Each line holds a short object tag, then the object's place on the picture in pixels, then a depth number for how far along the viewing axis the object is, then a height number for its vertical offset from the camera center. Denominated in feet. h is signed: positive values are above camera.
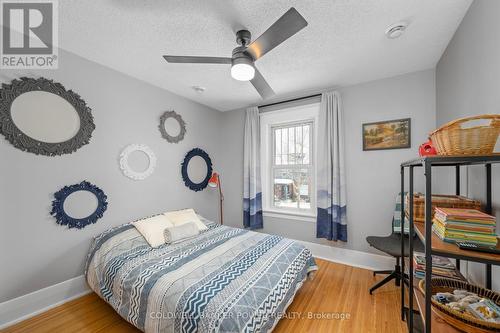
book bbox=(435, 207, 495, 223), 2.99 -0.78
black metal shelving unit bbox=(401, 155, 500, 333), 2.68 -1.07
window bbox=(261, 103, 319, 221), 10.59 +0.28
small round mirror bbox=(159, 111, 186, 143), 9.60 +2.05
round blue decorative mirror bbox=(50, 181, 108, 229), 6.46 -1.40
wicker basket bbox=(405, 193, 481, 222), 3.89 -0.77
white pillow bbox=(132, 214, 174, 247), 7.23 -2.39
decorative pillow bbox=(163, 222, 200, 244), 7.42 -2.58
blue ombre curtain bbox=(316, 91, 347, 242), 9.11 -0.26
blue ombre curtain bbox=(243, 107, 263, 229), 11.52 -0.44
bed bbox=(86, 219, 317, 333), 4.25 -2.99
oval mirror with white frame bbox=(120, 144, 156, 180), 8.18 +0.24
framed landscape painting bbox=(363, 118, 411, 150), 8.09 +1.38
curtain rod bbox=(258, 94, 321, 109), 10.07 +3.62
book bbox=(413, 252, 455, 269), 4.80 -2.44
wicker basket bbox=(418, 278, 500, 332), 2.88 -2.39
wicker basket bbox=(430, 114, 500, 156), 2.78 +0.43
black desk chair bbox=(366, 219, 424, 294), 6.49 -2.76
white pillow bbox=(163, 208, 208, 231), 8.58 -2.30
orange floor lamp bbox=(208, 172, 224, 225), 11.07 -0.81
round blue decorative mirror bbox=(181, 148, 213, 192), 10.67 -0.14
